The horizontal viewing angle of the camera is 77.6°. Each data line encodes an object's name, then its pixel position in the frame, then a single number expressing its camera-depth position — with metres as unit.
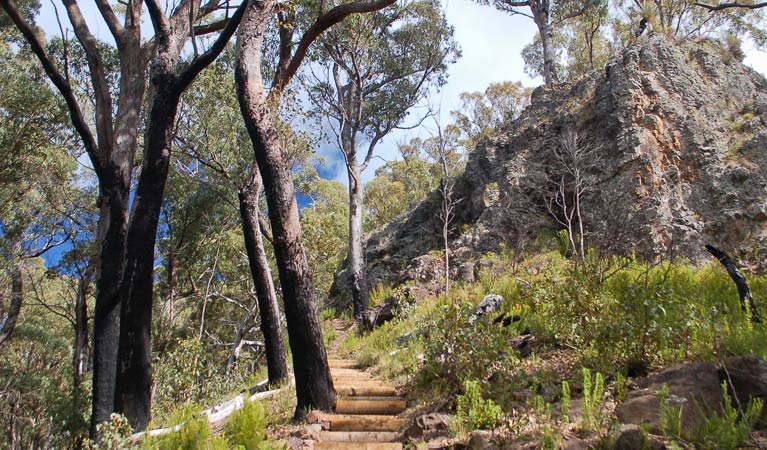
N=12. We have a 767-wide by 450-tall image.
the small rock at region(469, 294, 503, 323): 7.36
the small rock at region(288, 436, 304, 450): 4.29
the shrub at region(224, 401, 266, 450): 4.05
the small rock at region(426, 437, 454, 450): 3.91
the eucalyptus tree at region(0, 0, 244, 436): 5.61
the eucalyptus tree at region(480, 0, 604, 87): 16.81
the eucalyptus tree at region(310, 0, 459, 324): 15.17
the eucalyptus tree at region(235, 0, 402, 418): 5.10
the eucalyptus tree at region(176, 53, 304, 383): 11.18
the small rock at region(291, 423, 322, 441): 4.49
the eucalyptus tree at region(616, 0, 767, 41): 19.83
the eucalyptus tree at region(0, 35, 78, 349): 11.93
